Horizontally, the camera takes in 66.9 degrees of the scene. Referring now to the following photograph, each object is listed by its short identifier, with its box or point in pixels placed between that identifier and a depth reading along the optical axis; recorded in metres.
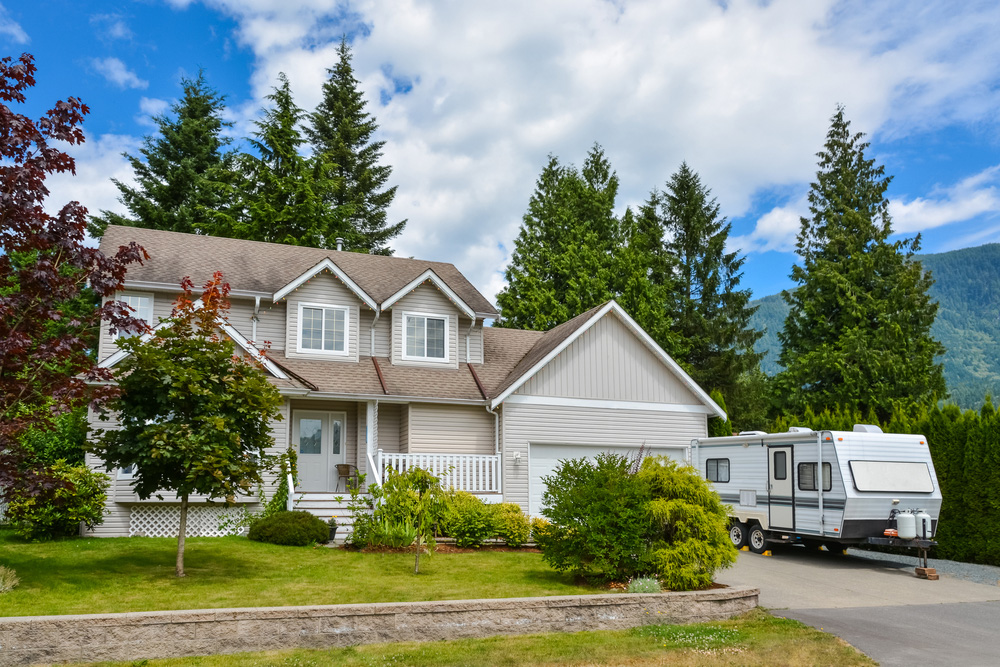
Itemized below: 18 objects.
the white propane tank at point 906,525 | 15.23
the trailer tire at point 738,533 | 18.42
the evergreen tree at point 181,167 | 35.09
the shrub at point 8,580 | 9.81
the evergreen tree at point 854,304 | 34.03
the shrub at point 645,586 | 10.62
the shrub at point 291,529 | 15.34
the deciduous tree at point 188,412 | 10.84
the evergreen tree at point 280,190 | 33.25
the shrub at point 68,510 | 14.87
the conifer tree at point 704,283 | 38.41
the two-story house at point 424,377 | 19.84
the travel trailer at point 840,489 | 15.45
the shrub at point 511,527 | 16.33
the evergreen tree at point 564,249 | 34.78
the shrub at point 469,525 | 16.03
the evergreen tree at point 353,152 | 43.16
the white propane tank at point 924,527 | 15.34
